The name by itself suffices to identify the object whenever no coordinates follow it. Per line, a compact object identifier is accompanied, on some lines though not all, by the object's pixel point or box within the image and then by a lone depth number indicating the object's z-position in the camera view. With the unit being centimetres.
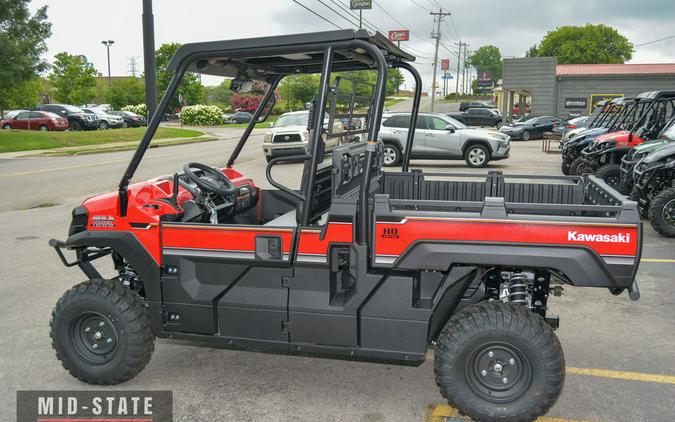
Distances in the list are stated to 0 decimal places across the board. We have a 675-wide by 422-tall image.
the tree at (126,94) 6881
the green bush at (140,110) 5123
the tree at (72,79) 5841
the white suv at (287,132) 1816
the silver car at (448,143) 1803
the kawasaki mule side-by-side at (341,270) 338
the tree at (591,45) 8819
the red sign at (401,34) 7306
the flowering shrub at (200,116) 4888
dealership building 3925
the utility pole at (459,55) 11200
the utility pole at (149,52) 2097
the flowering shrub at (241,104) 4835
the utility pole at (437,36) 5831
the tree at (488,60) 17175
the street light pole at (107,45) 8156
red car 3356
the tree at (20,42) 2352
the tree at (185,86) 6277
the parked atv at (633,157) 995
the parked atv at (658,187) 855
